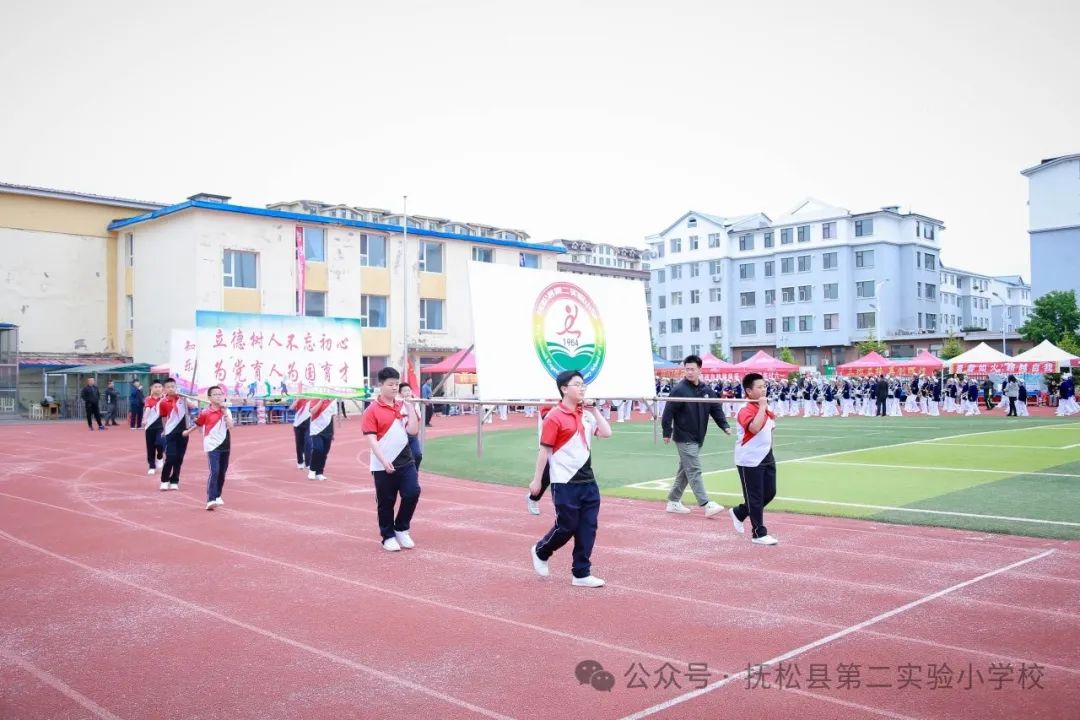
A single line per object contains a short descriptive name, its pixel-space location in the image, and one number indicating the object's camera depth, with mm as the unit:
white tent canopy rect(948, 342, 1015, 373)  37156
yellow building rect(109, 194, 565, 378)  39625
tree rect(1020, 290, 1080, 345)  52406
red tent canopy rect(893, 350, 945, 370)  41594
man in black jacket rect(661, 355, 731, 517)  11461
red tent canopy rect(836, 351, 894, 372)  40906
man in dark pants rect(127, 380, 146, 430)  33438
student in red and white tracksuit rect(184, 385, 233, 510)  12766
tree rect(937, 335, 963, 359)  59594
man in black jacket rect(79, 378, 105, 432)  32219
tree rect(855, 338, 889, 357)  63938
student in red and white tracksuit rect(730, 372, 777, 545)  9469
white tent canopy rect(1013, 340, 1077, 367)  35406
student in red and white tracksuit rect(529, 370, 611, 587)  7840
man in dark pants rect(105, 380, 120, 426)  33969
